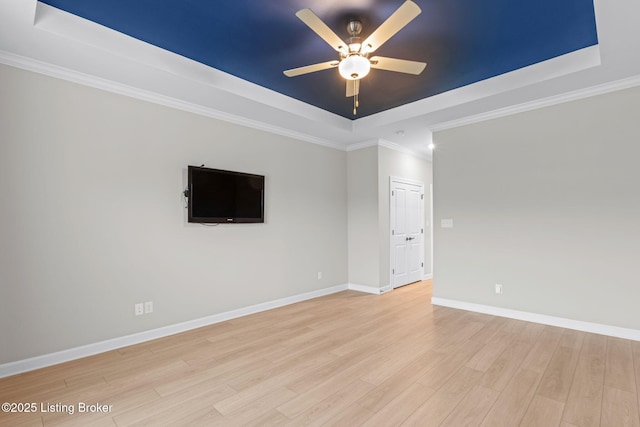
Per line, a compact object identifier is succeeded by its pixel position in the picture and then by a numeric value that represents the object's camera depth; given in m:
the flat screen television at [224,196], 3.54
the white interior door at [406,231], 5.63
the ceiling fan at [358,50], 2.10
